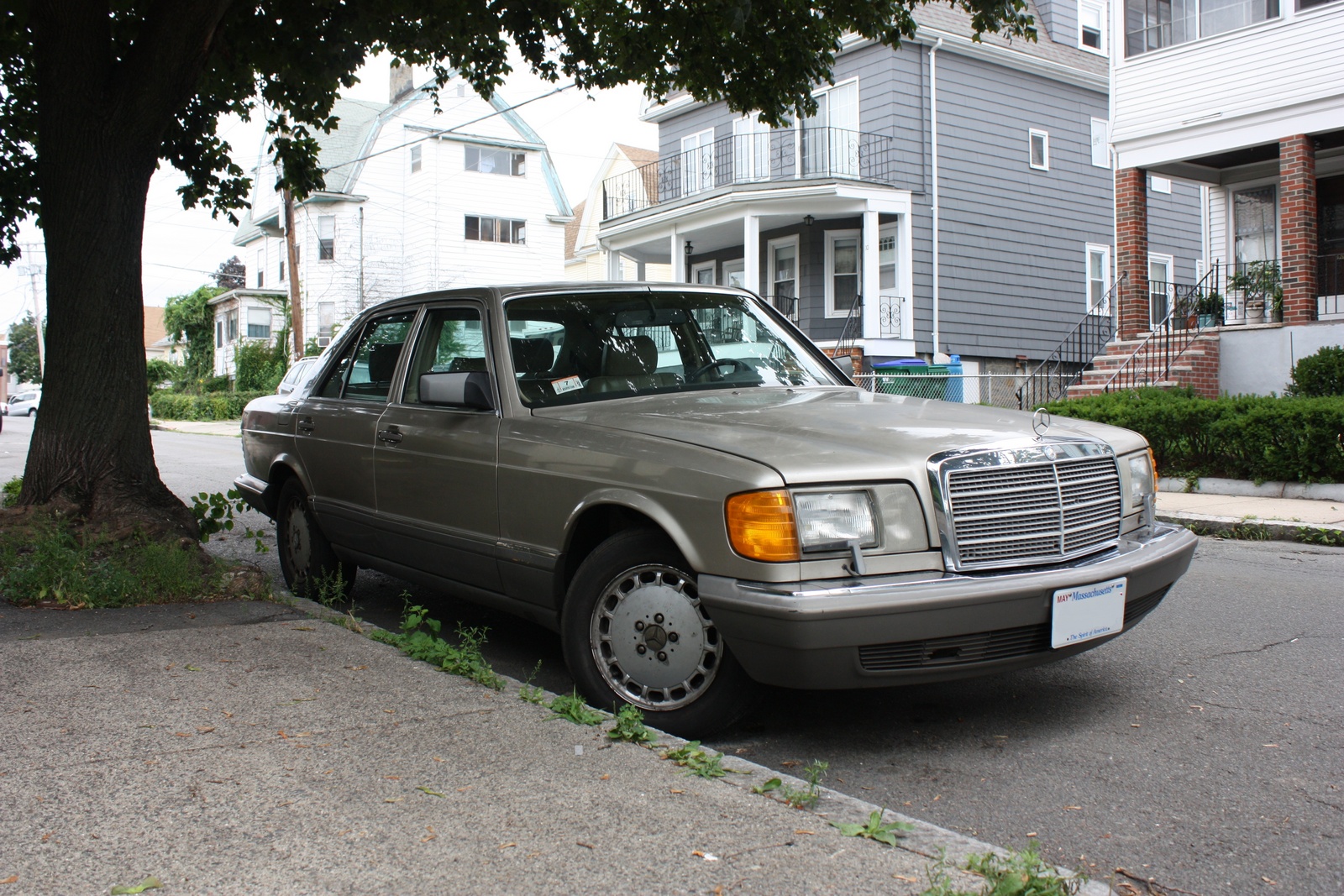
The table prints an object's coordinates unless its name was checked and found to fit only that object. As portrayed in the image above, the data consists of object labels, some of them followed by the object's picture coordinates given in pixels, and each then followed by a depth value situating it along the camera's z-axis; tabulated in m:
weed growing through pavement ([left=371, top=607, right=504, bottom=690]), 4.03
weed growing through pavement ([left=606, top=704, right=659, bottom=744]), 3.39
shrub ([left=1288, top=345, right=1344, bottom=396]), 12.70
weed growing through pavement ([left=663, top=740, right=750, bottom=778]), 3.12
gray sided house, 21.73
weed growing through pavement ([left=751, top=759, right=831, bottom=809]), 2.90
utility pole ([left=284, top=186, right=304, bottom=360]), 30.72
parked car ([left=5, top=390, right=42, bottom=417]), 57.19
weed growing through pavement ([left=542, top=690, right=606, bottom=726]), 3.55
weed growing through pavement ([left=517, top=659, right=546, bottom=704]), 3.78
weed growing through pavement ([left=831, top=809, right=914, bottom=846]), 2.70
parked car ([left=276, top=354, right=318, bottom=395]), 6.94
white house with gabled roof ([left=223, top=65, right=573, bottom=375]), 37.19
